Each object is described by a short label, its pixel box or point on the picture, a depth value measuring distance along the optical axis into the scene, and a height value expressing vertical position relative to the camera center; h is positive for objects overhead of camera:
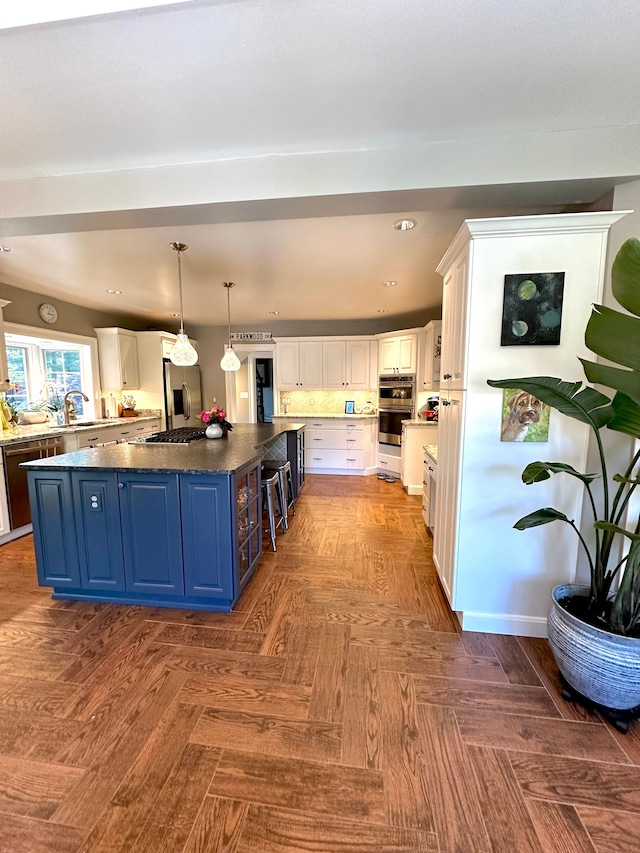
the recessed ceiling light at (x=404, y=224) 2.39 +1.17
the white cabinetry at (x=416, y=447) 4.68 -0.80
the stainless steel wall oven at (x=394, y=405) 5.25 -0.25
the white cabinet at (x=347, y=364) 5.90 +0.44
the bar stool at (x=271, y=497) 3.06 -1.03
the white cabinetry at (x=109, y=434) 3.99 -0.60
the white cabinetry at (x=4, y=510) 3.20 -1.12
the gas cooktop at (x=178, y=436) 3.09 -0.45
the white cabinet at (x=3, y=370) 3.59 +0.22
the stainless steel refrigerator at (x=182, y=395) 5.97 -0.09
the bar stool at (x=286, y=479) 3.53 -0.99
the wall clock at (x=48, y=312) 4.36 +1.02
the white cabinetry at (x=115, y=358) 5.33 +0.51
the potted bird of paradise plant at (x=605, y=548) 1.26 -0.73
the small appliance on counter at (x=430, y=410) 4.75 -0.31
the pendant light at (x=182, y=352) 2.99 +0.34
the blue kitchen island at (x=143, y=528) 2.19 -0.91
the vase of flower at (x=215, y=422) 3.34 -0.33
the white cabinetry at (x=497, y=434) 1.77 -0.26
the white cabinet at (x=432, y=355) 4.70 +0.48
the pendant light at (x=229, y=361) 3.95 +0.34
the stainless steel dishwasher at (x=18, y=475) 3.26 -0.82
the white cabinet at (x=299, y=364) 6.03 +0.45
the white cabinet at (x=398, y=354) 5.19 +0.55
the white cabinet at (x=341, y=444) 5.67 -0.93
